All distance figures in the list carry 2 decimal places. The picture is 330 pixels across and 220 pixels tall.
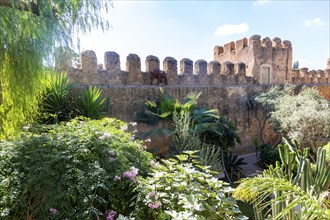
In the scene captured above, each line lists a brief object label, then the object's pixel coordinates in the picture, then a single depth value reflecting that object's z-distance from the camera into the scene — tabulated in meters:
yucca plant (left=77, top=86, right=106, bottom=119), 4.86
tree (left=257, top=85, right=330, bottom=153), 6.79
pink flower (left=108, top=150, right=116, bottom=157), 2.81
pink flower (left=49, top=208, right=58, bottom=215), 2.21
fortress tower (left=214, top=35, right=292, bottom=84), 9.23
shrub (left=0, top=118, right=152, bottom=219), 2.30
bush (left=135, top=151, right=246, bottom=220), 2.11
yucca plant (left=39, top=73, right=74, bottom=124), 4.46
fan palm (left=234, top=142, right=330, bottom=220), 2.07
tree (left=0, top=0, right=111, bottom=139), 3.08
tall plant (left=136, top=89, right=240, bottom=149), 5.98
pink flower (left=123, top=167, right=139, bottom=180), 2.50
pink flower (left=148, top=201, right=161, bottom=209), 2.14
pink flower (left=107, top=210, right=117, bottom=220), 2.26
